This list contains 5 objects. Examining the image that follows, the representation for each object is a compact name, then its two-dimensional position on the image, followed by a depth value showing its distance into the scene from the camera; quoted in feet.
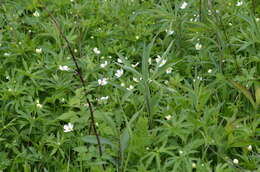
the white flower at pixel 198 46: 11.23
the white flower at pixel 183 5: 12.06
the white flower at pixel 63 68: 10.57
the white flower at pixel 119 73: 10.70
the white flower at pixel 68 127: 9.22
